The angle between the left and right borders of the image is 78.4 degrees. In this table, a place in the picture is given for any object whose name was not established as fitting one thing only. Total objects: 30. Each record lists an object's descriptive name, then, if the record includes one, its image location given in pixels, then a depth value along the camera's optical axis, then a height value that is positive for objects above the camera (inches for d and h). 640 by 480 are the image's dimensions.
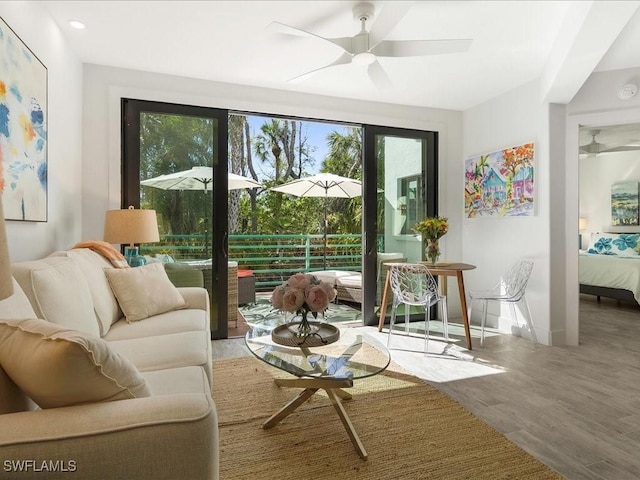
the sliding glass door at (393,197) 173.3 +18.8
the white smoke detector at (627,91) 134.2 +50.5
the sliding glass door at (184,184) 138.9 +20.0
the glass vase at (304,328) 84.3 -19.7
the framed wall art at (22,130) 75.8 +23.5
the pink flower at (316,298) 81.0 -12.3
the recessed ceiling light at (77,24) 107.1 +59.5
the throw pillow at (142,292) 97.4 -13.6
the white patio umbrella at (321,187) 248.1 +33.0
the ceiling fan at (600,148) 237.3 +58.3
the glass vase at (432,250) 158.6 -4.8
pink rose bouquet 81.4 -12.0
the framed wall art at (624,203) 263.4 +23.3
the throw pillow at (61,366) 36.9 -12.2
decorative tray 81.7 -20.8
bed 207.9 -17.5
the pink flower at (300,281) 82.8 -9.1
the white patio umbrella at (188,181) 142.6 +21.4
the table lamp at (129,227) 118.2 +3.8
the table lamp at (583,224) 288.9 +10.1
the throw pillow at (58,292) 62.6 -9.0
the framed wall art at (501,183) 150.0 +22.8
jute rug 67.1 -39.5
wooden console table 139.6 -13.2
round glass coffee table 70.8 -23.6
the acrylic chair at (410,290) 142.3 -19.8
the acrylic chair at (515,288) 142.0 -19.3
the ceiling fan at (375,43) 93.8 +50.0
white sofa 34.1 -16.6
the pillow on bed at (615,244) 245.8 -4.2
